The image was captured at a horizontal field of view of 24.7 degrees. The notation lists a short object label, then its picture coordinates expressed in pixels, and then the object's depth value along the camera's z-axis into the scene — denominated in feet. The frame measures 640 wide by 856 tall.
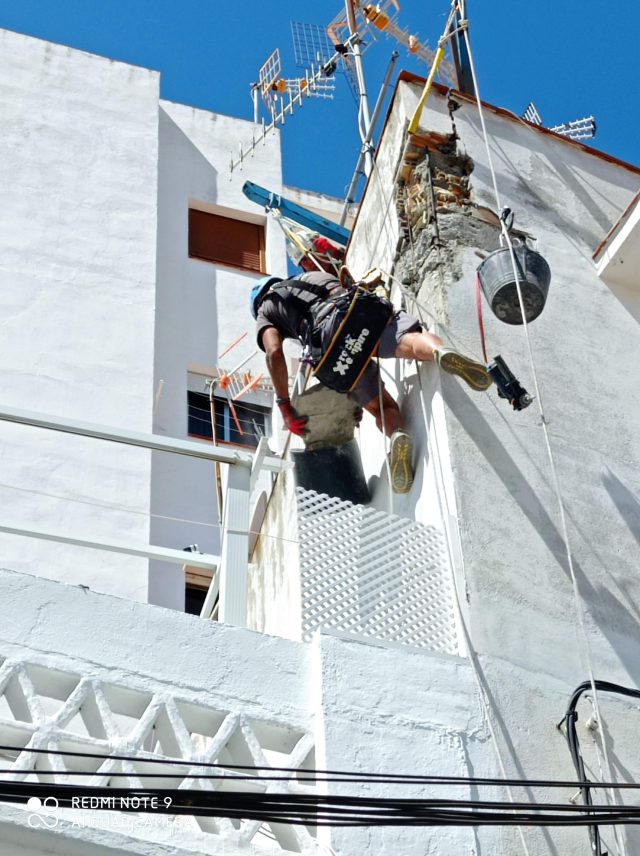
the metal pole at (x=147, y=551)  25.12
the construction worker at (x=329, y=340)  29.84
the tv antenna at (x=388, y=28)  47.24
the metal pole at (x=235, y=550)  24.41
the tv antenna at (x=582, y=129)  60.75
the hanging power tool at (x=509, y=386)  28.53
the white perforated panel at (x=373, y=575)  25.94
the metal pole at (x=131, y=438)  25.44
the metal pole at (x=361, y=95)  38.03
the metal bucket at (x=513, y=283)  29.63
